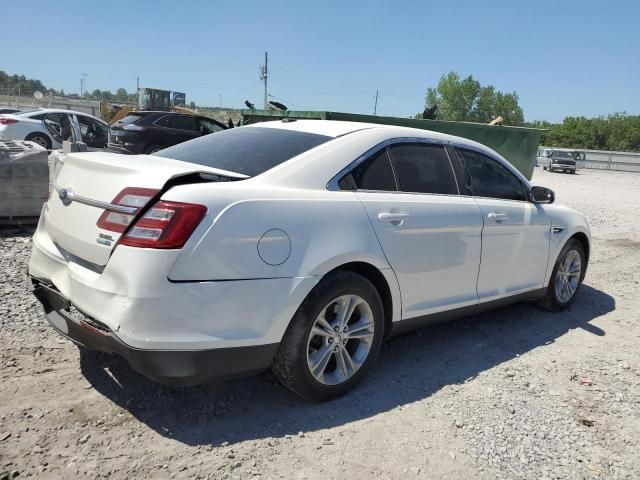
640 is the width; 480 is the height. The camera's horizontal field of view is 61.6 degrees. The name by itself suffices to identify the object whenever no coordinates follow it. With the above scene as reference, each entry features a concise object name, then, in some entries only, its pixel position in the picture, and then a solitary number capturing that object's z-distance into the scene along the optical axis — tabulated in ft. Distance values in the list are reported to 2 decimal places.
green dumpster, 29.35
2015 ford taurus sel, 8.29
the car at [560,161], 119.24
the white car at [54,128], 47.91
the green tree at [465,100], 293.64
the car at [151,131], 47.47
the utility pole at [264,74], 209.56
